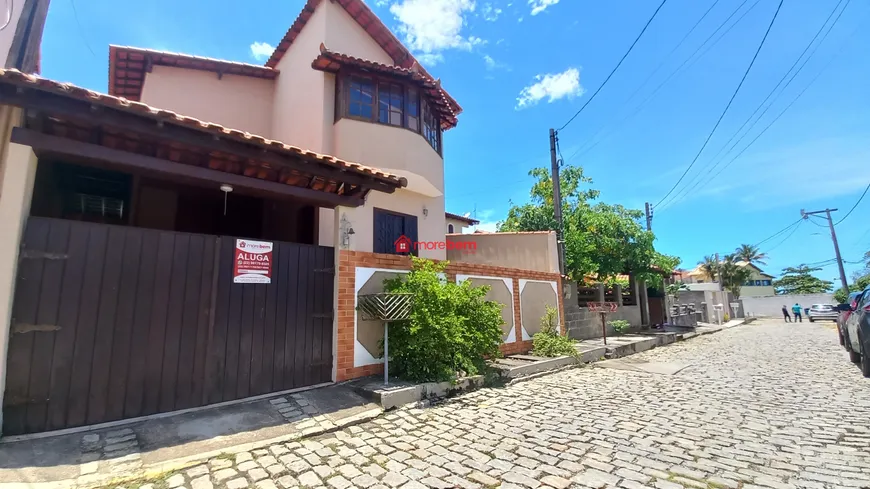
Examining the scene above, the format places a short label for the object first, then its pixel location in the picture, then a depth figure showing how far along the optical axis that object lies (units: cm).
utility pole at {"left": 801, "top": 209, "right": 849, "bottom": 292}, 2754
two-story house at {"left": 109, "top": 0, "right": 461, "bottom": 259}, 845
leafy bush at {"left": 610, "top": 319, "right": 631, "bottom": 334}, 1370
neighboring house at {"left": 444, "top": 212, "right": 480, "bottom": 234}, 1725
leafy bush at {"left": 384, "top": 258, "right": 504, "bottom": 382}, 571
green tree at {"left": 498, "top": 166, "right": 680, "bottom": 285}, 1312
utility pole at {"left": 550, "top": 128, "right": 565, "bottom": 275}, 1164
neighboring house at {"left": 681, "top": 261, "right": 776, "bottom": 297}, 5006
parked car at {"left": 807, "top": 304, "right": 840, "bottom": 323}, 2550
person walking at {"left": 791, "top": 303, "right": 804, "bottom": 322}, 2775
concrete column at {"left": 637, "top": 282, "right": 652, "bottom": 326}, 1719
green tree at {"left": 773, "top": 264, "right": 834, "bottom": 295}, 5262
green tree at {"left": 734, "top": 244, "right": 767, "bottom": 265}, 5171
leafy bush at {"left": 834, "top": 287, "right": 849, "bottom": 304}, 2825
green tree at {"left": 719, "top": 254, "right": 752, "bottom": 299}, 4341
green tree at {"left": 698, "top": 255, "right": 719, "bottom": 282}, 4432
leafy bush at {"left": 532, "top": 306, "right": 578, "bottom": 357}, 885
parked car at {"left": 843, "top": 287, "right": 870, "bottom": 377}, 642
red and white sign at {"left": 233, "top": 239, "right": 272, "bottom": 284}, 480
